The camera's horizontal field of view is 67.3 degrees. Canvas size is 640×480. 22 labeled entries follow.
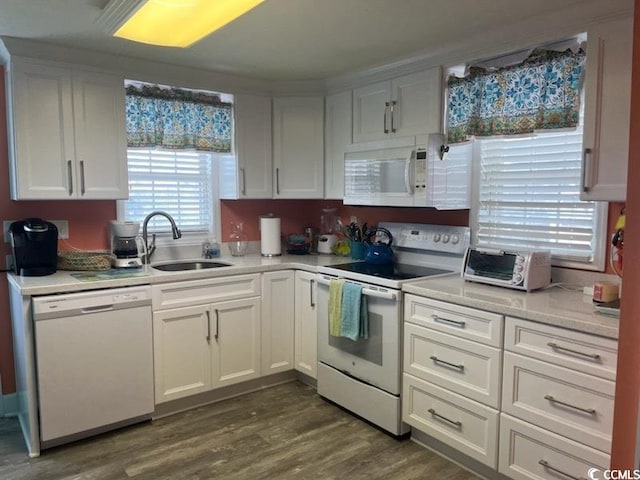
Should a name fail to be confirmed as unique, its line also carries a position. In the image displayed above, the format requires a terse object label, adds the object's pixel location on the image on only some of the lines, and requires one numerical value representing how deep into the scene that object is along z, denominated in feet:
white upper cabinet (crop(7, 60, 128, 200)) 9.11
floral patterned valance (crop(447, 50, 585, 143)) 7.82
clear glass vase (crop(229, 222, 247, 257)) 12.60
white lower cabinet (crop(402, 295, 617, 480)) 6.31
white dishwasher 8.40
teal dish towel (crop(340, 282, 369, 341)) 9.35
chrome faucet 10.68
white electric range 8.96
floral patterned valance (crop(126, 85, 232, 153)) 10.60
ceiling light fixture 6.61
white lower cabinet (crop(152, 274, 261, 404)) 9.74
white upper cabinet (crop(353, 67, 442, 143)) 9.70
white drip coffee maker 10.43
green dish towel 9.73
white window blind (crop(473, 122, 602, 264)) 8.29
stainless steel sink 11.23
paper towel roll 12.35
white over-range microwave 9.65
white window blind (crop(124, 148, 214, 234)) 11.38
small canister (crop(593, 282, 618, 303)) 6.83
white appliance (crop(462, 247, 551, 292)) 7.97
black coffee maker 9.12
